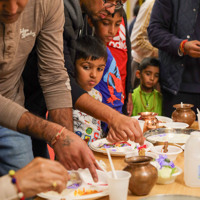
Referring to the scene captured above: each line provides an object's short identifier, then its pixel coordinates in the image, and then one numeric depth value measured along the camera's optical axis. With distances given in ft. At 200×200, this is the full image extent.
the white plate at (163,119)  8.34
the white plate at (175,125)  7.77
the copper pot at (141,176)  5.62
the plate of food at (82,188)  5.55
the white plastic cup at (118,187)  5.43
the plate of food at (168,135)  7.13
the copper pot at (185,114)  7.95
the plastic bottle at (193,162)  5.83
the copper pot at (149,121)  7.45
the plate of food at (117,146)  6.57
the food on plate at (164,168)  5.84
